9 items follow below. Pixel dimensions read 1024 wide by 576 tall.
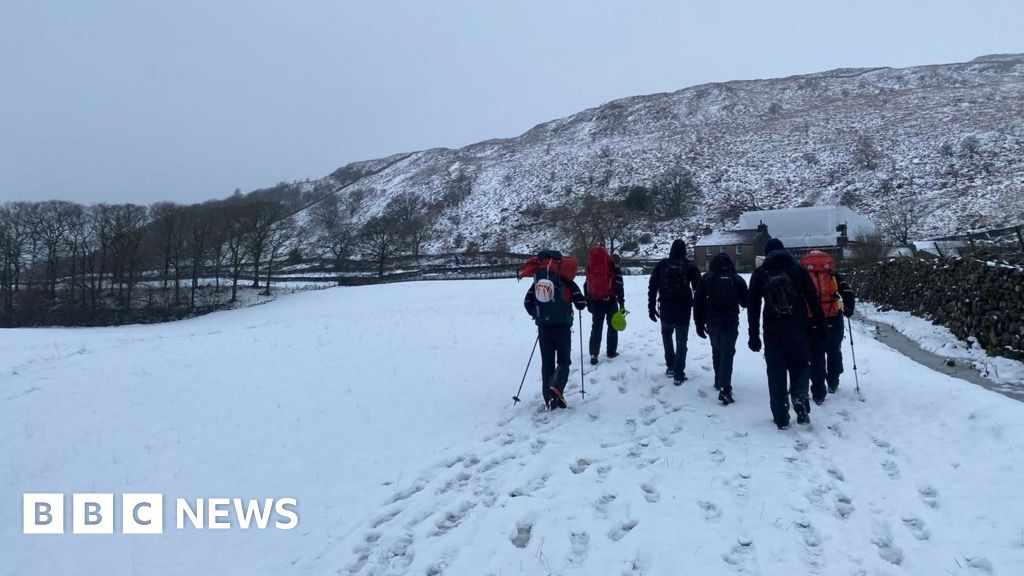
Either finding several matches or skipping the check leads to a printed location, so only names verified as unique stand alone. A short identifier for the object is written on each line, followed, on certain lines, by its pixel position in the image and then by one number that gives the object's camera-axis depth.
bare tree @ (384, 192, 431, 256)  75.38
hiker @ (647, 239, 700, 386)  8.05
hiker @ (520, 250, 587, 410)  7.04
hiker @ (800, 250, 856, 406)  7.11
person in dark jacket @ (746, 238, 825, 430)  6.13
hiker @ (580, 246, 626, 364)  9.30
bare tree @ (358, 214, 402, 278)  57.50
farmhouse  53.34
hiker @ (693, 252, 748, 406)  7.20
